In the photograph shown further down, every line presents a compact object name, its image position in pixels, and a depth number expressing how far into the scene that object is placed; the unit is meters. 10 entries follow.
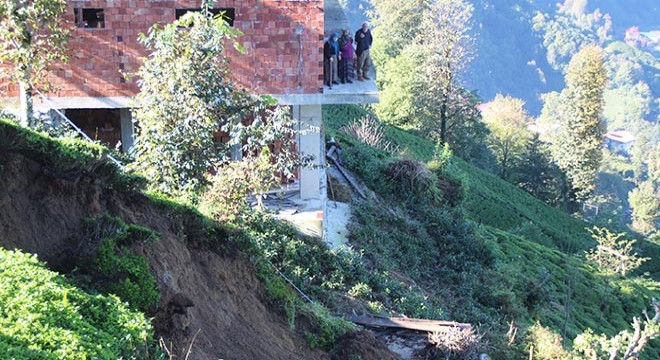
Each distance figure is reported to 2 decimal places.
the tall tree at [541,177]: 41.72
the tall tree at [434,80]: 32.19
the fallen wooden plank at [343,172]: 17.82
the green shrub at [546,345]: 10.76
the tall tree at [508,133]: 45.66
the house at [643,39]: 169.10
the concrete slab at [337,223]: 14.53
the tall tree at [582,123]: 37.75
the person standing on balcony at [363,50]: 14.73
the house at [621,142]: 116.96
